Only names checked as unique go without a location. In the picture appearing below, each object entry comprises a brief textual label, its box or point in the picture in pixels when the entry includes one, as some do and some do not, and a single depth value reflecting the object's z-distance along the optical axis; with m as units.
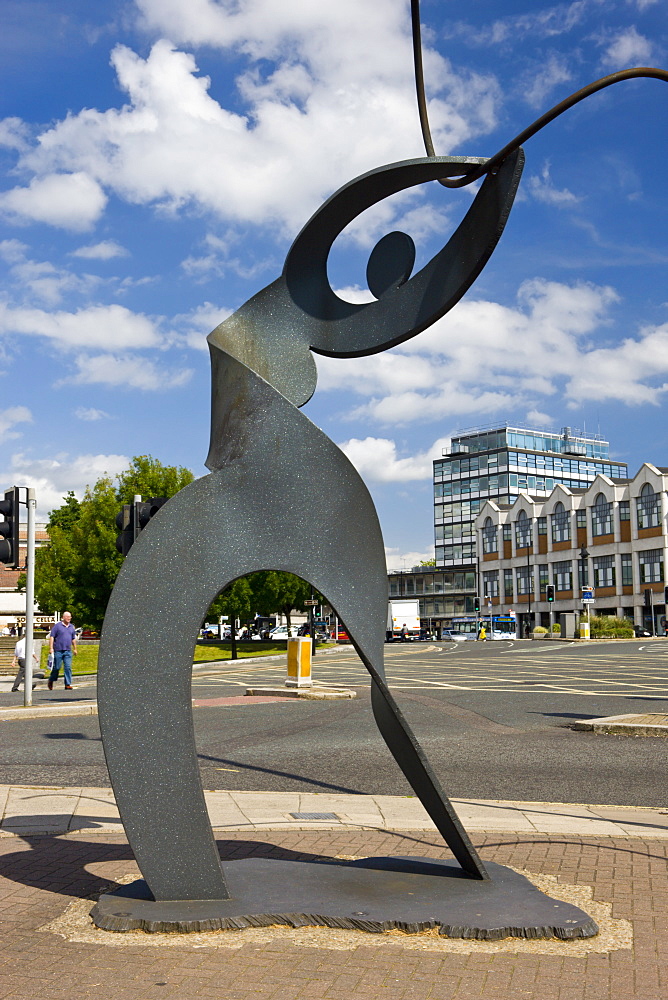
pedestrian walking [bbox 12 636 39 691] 21.56
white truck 75.69
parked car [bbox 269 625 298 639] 74.88
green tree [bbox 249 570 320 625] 52.06
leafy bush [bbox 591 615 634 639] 66.25
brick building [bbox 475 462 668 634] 79.69
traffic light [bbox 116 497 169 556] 12.68
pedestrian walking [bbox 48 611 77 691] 22.55
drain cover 8.02
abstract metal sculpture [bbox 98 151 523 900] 5.34
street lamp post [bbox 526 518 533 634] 96.84
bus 89.95
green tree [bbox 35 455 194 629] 41.34
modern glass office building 117.50
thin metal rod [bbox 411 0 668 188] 5.42
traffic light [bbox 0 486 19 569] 14.97
